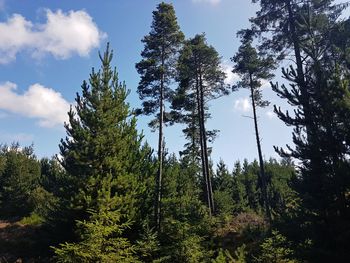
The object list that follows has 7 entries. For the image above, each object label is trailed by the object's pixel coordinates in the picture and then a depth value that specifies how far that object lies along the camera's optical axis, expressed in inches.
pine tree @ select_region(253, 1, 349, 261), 432.1
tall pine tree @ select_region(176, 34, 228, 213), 1154.7
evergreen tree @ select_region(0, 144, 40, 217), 1386.6
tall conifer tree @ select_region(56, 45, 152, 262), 651.5
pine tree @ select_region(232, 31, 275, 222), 1130.7
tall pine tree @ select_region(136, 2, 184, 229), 938.1
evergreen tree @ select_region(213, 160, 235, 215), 1381.6
